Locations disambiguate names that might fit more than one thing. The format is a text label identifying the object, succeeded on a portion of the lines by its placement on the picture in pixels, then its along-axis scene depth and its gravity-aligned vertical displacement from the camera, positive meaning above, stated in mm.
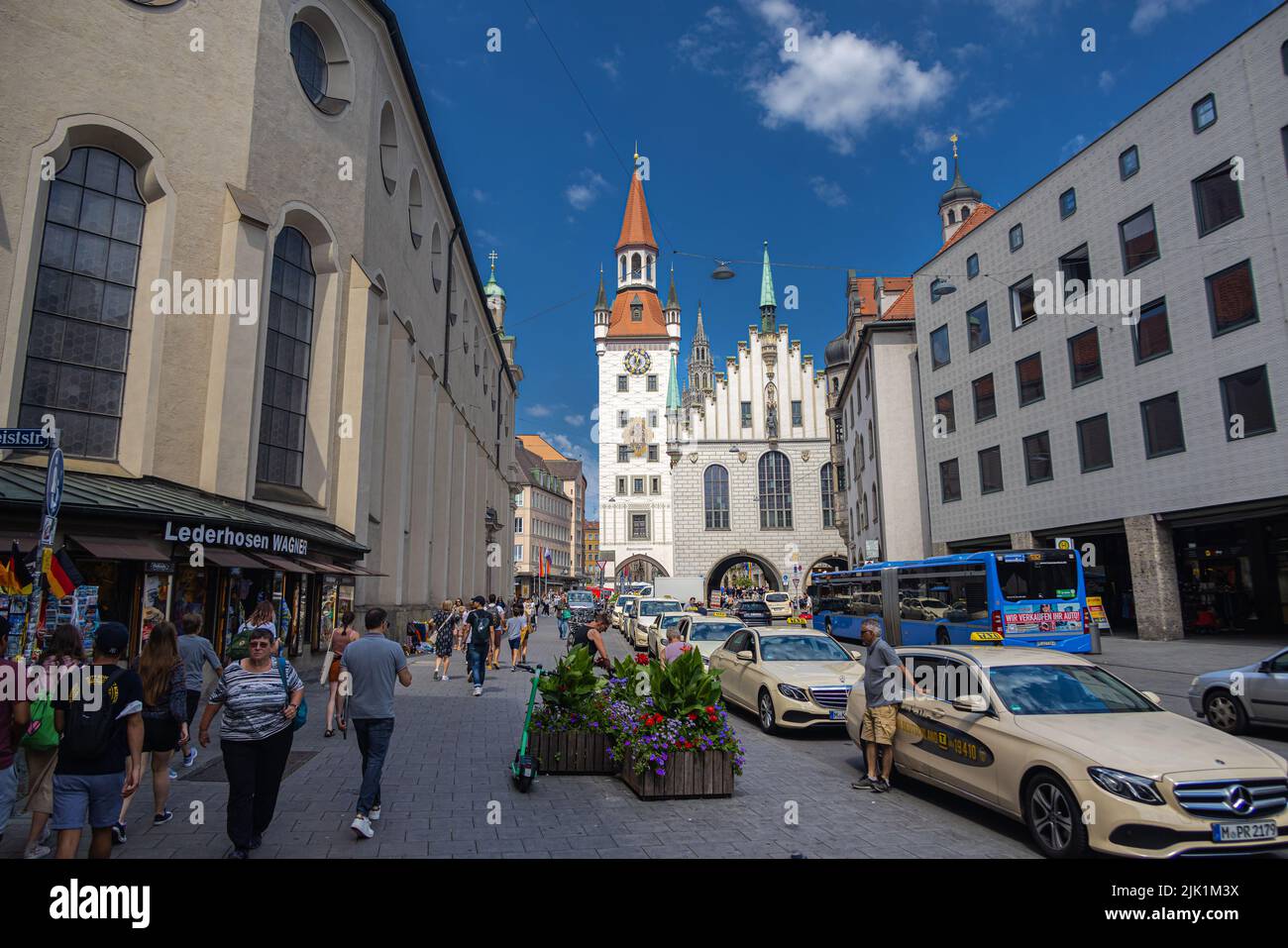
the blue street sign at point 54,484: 7008 +1108
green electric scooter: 7629 -1621
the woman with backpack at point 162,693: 5992 -674
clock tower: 74750 +19890
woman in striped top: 5379 -901
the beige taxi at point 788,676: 10977 -1103
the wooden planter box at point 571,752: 8578 -1635
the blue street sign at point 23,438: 7082 +1547
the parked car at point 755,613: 32406 -485
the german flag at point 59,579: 7754 +291
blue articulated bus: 19703 -50
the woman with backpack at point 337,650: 11000 -667
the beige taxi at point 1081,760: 5203 -1201
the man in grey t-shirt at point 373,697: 6207 -743
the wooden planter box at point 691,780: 7551 -1712
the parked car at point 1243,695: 9930 -1290
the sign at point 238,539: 13180 +1214
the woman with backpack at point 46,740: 4980 -855
